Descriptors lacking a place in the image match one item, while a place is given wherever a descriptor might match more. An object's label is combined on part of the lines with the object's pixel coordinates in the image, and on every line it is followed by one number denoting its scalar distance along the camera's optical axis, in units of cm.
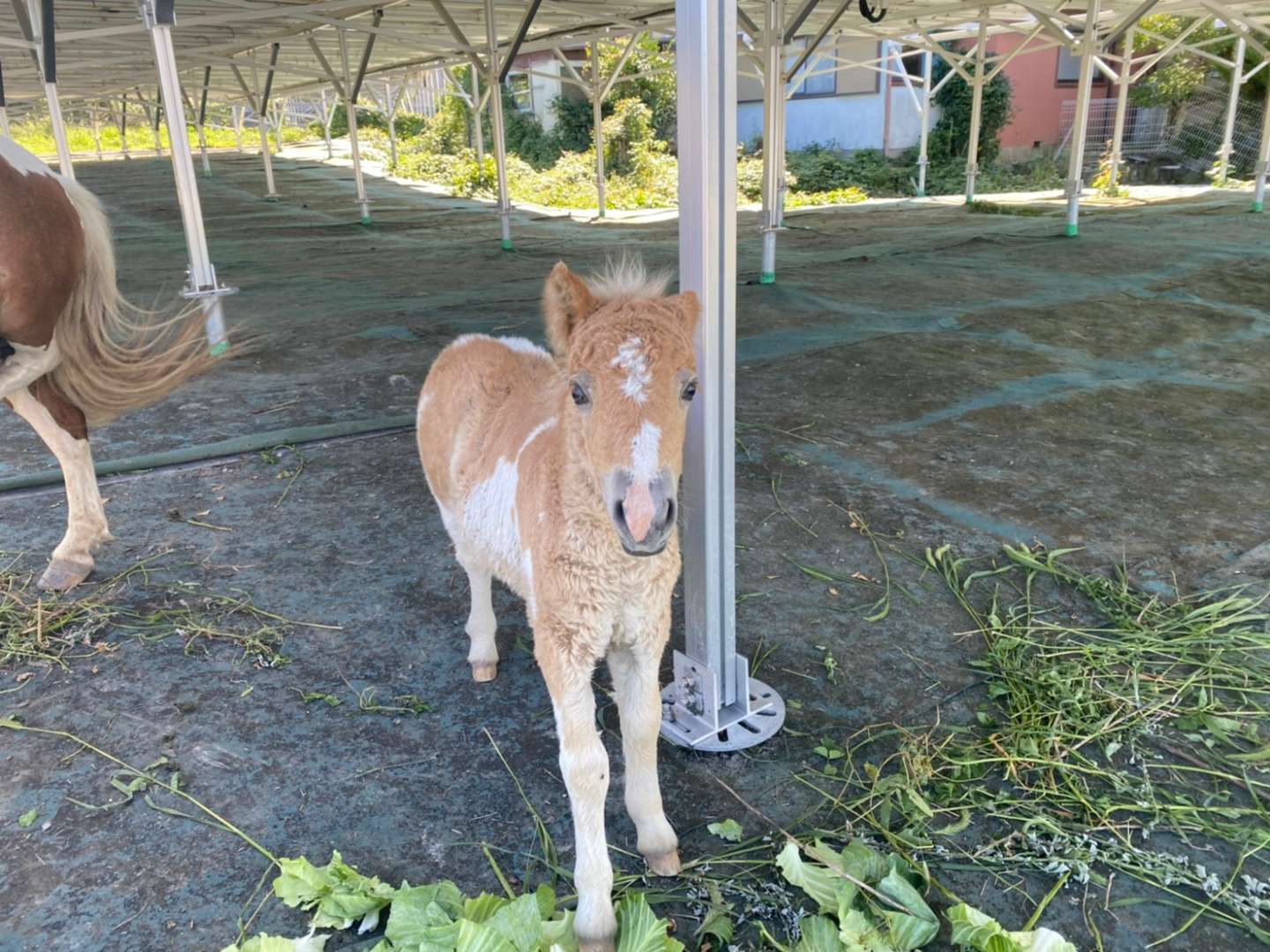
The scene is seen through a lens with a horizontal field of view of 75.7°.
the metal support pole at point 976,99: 1371
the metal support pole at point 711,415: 197
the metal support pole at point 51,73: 672
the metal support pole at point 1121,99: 1435
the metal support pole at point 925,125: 1675
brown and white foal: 156
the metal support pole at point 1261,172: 1254
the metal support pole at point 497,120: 1002
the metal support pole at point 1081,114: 1006
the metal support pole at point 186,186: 567
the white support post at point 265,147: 1759
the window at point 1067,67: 2322
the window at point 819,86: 2306
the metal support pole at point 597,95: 1373
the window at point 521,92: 2684
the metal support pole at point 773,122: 838
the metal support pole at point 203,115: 1988
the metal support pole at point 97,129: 3241
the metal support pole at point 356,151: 1369
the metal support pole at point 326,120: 2602
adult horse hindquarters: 319
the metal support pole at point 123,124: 2947
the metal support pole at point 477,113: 1419
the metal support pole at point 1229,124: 1434
